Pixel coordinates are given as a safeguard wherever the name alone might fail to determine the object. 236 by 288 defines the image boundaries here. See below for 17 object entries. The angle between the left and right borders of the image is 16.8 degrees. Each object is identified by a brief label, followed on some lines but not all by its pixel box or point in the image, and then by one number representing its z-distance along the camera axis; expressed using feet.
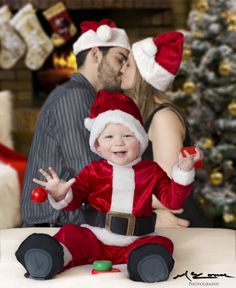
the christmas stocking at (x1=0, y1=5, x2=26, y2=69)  13.01
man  4.99
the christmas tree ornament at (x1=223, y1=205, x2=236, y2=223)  12.13
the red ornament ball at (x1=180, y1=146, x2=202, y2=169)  3.81
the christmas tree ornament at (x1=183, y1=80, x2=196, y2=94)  12.30
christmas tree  12.30
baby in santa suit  3.86
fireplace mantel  14.27
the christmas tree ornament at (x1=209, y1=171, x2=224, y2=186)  12.18
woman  5.27
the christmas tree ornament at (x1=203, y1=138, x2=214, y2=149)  12.28
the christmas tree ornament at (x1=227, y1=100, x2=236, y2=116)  12.07
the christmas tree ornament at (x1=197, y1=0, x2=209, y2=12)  12.64
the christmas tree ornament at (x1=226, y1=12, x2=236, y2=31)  12.25
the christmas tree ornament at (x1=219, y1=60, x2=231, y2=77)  12.13
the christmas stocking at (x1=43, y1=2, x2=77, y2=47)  13.46
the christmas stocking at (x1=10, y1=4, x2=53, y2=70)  13.01
